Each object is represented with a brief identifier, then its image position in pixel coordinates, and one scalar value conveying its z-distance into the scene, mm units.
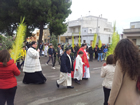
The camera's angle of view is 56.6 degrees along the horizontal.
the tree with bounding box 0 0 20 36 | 16038
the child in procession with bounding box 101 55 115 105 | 3018
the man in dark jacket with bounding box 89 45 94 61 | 13969
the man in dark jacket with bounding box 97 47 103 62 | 13939
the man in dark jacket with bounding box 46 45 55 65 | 10490
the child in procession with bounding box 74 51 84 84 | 5923
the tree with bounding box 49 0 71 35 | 16016
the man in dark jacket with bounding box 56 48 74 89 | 5096
